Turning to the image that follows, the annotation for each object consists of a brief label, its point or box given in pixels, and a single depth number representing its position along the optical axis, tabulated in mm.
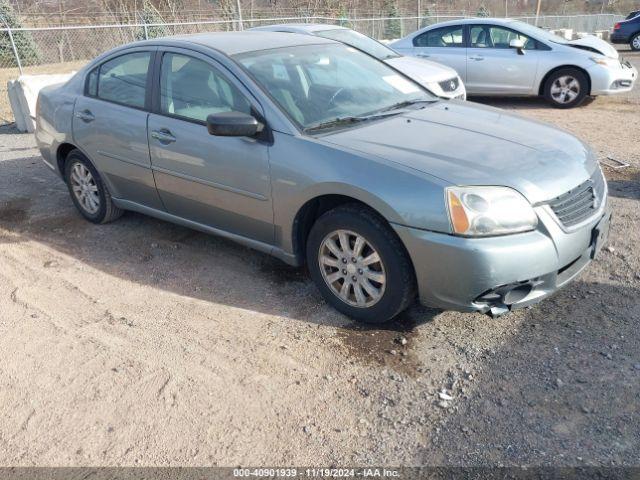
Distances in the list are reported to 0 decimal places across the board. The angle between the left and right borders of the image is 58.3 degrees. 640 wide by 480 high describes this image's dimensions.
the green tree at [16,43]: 16188
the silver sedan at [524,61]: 9766
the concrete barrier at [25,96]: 9203
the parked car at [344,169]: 3082
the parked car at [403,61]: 8219
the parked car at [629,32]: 20078
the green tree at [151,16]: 16938
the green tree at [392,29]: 20453
